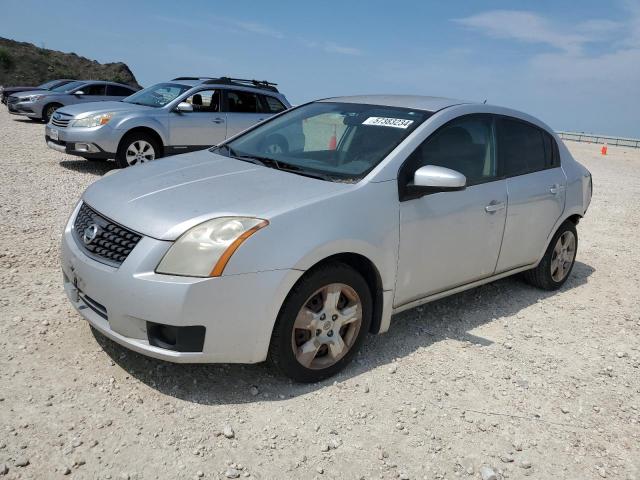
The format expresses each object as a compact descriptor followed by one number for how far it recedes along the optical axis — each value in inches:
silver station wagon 365.1
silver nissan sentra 115.1
